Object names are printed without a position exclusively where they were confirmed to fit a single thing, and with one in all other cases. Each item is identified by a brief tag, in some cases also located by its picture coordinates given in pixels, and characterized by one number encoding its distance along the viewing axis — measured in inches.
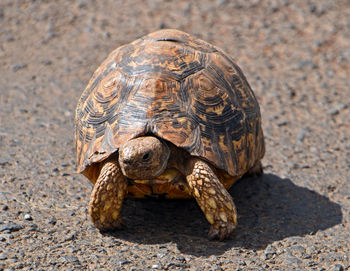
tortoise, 299.4
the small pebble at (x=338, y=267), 292.2
